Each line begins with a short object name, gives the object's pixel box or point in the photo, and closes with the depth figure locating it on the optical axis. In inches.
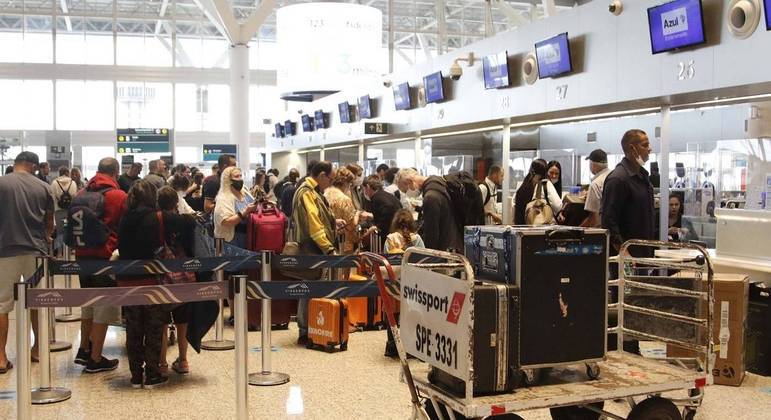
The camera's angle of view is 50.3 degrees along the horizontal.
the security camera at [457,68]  505.5
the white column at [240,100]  939.3
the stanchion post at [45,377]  224.4
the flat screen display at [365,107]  701.3
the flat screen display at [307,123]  919.7
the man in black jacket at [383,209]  348.5
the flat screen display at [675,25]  303.6
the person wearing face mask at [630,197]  232.4
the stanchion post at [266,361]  243.6
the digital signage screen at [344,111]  764.0
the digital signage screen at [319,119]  864.9
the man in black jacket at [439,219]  278.8
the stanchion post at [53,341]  289.9
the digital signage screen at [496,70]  448.5
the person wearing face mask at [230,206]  313.7
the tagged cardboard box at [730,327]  241.8
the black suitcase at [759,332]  251.9
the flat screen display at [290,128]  1010.7
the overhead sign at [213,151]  1039.1
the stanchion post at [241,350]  194.4
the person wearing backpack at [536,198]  352.2
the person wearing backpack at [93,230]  268.8
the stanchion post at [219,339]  294.7
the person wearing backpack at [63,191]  498.9
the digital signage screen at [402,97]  604.4
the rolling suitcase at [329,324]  287.4
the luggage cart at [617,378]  141.6
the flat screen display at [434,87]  540.7
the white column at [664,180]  346.9
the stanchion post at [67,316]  350.9
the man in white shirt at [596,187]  276.4
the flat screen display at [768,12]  270.9
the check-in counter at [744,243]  257.3
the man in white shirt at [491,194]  394.9
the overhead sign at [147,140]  1015.6
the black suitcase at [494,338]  141.6
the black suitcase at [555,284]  146.7
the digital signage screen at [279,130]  1074.3
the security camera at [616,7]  356.2
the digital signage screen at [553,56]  391.2
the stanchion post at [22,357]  190.9
